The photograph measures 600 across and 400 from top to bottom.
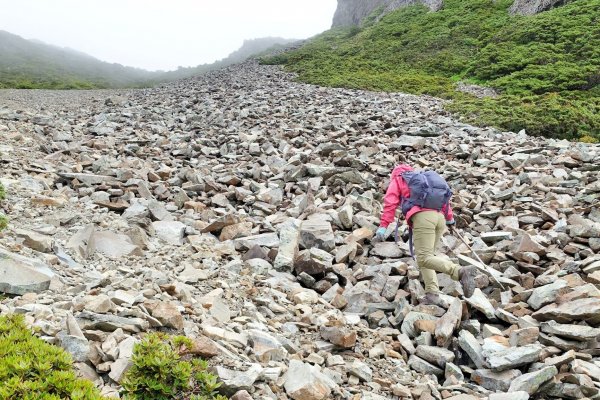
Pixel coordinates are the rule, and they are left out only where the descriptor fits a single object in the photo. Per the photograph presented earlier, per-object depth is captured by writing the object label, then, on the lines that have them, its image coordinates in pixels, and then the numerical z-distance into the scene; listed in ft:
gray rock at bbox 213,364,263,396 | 13.07
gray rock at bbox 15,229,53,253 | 20.98
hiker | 22.21
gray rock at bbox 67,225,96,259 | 22.12
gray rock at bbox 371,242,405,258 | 26.84
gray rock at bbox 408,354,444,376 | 17.12
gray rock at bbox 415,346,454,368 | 17.39
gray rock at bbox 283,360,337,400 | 13.75
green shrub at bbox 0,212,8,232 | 22.12
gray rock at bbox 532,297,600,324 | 18.31
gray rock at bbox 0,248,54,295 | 16.05
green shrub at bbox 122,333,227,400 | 11.87
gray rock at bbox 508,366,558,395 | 15.10
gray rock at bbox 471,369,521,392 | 15.90
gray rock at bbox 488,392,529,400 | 14.28
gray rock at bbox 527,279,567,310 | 20.35
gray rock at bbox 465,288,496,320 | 20.26
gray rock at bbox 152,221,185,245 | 26.94
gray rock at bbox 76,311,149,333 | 14.56
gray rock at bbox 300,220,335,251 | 27.07
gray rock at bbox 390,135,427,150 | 46.76
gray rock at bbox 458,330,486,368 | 17.20
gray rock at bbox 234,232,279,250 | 26.73
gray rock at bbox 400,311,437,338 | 19.49
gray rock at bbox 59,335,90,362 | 13.02
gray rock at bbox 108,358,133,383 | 12.52
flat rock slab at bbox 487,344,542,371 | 16.29
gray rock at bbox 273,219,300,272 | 24.86
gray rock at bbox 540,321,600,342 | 17.34
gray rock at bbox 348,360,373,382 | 15.98
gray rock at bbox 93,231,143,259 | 22.82
